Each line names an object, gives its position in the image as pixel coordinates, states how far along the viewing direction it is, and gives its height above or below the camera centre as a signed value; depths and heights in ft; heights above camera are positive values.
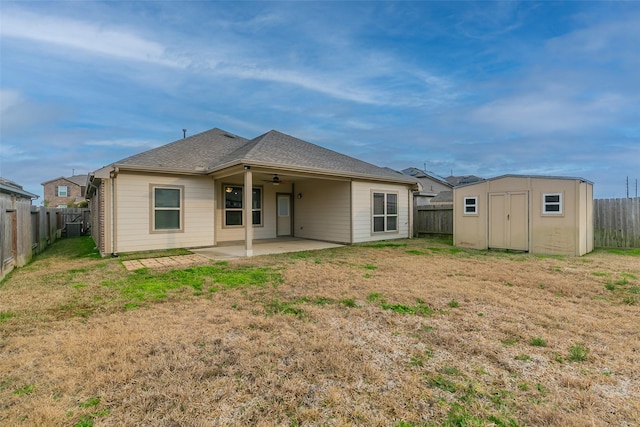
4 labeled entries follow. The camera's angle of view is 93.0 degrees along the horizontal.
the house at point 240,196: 29.01 +2.05
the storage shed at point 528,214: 28.30 -0.28
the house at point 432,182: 96.72 +9.61
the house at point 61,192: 120.37 +9.08
